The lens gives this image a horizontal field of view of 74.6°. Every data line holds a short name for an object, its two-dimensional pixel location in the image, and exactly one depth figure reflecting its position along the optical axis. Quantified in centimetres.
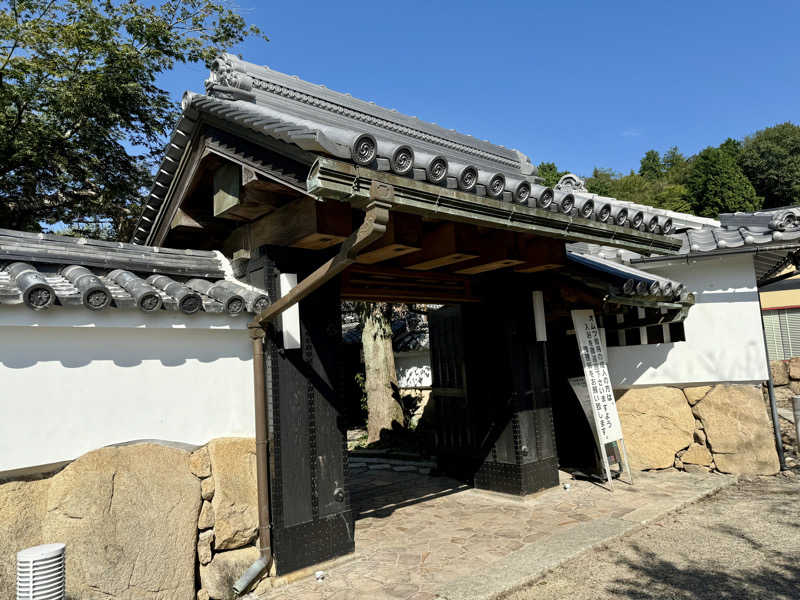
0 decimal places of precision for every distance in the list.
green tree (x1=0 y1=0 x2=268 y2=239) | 1197
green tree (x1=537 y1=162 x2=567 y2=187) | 3557
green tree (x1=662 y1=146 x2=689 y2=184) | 4156
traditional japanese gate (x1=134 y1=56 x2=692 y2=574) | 400
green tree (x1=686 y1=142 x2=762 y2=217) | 3244
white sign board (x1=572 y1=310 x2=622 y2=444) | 770
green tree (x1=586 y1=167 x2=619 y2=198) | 3903
